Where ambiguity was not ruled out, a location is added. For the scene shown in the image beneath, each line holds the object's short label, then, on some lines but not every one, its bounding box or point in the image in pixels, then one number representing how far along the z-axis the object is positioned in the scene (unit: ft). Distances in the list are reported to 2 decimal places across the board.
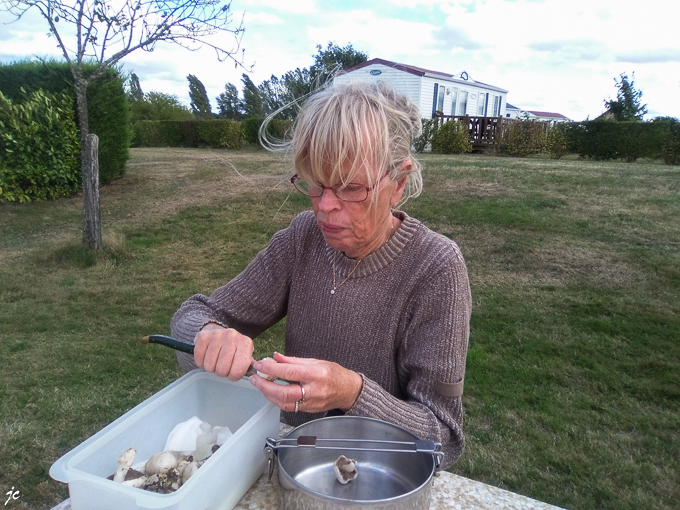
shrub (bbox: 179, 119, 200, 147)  59.47
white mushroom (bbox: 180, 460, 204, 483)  2.86
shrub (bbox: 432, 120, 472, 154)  44.99
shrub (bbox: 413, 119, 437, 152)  45.01
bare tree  16.79
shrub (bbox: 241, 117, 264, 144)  58.13
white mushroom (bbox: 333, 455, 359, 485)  3.13
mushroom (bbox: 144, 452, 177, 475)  2.88
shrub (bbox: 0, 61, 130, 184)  25.00
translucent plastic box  2.54
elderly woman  3.55
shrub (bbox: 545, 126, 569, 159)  44.62
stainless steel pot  3.00
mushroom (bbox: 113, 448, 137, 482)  2.79
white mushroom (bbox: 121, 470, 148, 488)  2.74
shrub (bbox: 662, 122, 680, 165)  39.27
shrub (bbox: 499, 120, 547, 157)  43.98
